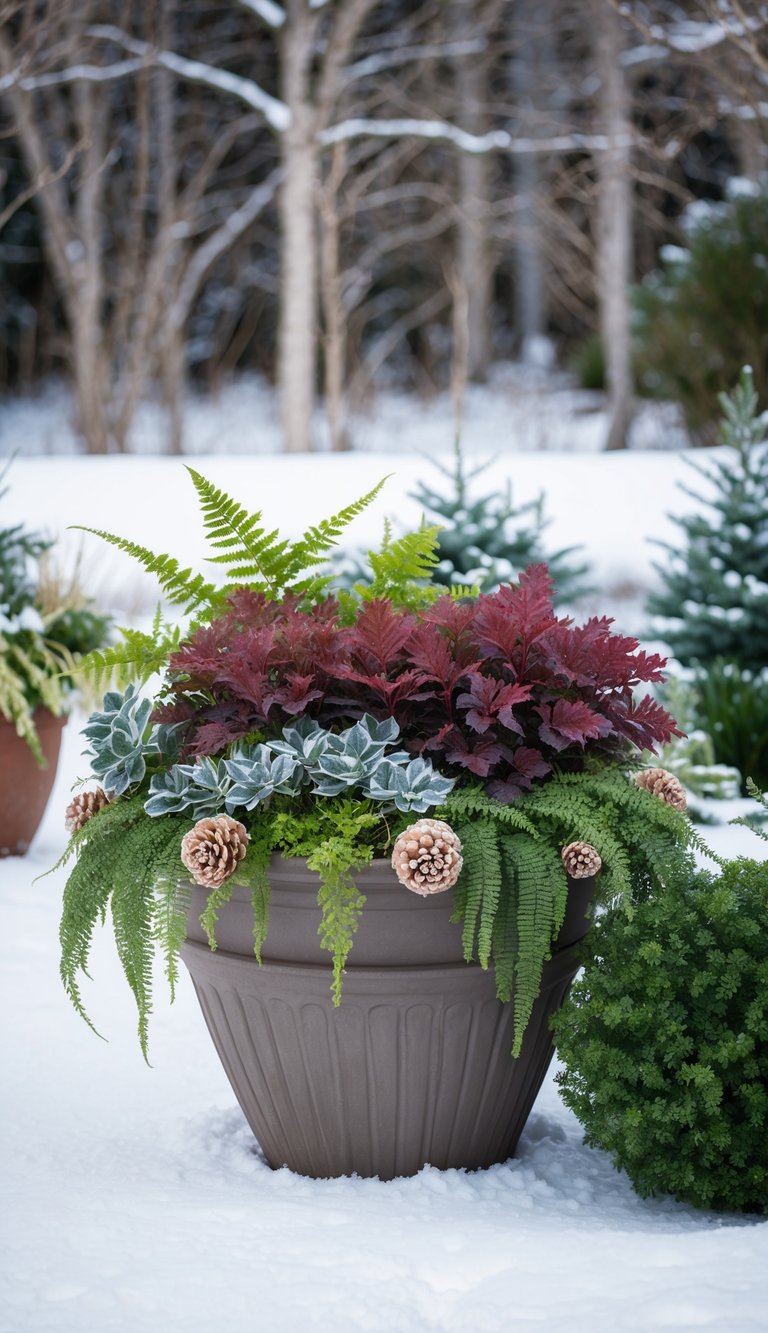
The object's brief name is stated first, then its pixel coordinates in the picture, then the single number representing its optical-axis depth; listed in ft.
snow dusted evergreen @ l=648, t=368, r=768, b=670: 16.80
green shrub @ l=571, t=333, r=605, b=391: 46.03
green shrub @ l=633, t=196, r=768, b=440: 30.37
